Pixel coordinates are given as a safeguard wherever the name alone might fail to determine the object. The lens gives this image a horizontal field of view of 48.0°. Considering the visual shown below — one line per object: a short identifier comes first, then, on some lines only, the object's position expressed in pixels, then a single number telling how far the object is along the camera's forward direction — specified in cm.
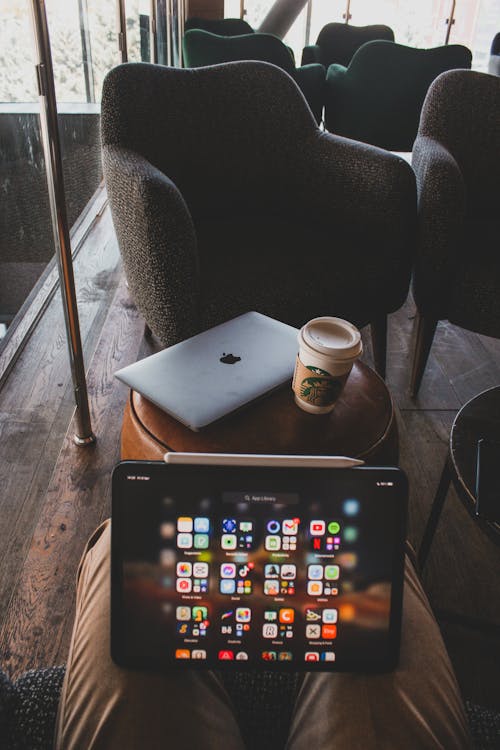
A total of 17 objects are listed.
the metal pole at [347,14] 617
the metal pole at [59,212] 109
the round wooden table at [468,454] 81
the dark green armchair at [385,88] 332
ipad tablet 59
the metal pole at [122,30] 273
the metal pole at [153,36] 383
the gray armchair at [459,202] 151
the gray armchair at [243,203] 132
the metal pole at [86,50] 313
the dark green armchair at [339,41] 439
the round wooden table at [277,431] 84
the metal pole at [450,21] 622
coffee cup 80
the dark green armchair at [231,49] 335
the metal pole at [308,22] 618
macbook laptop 86
